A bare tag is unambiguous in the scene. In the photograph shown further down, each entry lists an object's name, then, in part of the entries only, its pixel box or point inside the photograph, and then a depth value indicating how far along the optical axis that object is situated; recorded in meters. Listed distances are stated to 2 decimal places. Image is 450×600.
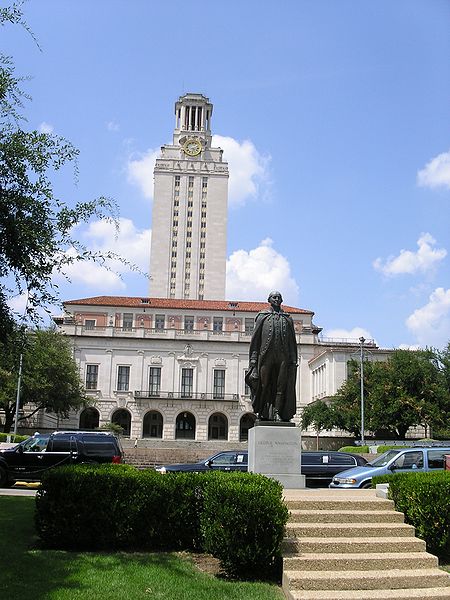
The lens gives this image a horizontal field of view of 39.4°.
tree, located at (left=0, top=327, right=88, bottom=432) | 49.34
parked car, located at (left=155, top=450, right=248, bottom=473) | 19.11
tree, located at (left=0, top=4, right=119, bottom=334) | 11.48
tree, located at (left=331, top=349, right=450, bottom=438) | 51.47
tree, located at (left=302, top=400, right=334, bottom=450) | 56.28
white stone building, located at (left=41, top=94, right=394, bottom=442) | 69.06
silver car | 17.27
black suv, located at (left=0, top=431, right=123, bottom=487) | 21.69
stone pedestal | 11.21
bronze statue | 11.75
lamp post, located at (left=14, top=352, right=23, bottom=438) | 43.38
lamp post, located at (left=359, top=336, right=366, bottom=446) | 45.70
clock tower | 104.12
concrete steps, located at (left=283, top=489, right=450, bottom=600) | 7.38
